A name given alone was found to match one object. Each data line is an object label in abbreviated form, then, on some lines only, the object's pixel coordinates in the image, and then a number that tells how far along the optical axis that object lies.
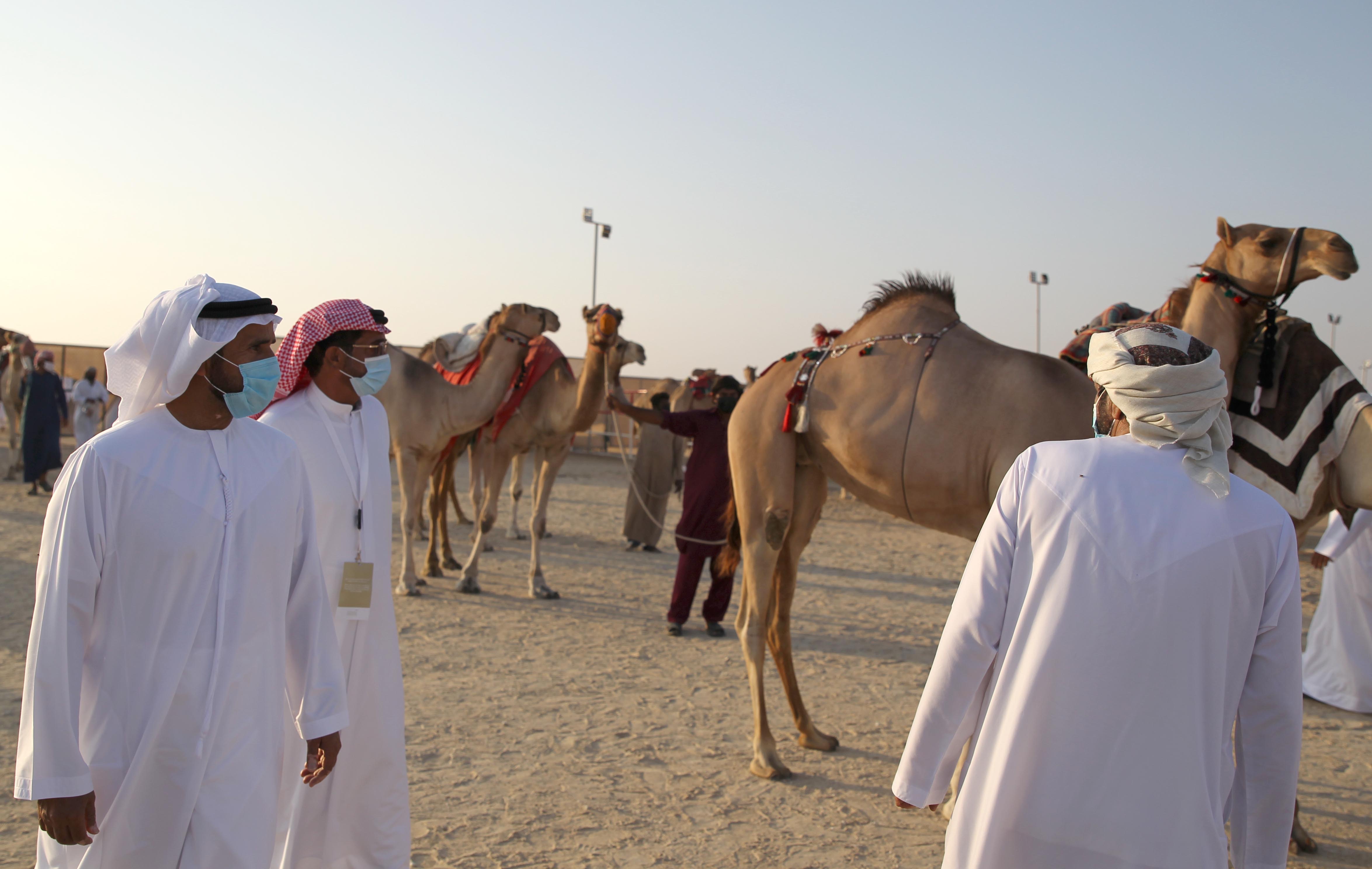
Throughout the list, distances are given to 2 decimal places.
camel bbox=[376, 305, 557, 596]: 9.33
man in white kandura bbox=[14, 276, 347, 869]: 2.09
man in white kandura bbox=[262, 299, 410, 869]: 3.18
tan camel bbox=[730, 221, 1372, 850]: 4.29
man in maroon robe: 7.68
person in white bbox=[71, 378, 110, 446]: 16.08
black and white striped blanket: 4.10
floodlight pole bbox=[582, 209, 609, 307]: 29.20
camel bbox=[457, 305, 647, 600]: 8.93
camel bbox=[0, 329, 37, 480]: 16.78
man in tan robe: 12.30
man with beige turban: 1.91
